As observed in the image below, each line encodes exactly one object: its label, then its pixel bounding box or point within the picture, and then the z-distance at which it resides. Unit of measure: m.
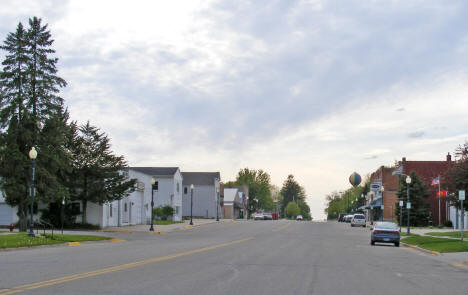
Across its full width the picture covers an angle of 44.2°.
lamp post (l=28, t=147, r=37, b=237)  29.50
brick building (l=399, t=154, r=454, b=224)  79.56
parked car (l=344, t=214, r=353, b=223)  98.75
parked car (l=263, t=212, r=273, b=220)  107.43
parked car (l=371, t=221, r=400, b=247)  33.41
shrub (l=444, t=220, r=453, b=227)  64.35
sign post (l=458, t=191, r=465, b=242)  26.93
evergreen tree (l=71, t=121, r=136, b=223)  47.12
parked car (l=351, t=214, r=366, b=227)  71.50
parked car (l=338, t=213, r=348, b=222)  105.03
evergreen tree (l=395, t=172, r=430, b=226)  68.25
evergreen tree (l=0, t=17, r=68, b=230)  39.19
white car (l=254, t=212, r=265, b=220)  105.07
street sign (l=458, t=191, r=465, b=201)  26.93
